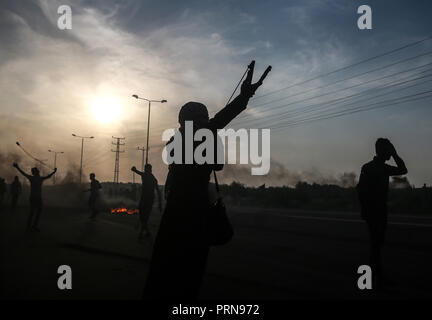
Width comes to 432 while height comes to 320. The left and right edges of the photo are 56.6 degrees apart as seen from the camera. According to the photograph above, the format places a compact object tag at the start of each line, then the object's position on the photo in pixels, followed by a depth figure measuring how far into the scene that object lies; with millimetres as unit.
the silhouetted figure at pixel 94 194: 17688
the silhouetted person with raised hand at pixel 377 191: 6000
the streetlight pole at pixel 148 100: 43719
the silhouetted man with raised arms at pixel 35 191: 12656
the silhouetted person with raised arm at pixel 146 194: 11227
